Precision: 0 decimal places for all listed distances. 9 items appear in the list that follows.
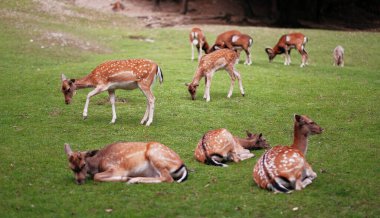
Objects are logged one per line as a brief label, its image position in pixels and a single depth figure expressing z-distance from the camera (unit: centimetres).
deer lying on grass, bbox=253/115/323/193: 746
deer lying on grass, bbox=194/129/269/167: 887
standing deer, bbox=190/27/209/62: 2039
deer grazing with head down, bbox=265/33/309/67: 2002
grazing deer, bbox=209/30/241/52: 1944
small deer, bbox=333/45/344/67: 2062
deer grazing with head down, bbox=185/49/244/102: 1406
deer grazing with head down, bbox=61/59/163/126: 1133
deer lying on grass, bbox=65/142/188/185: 782
